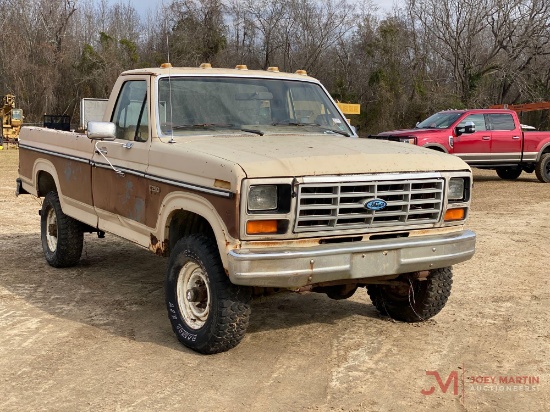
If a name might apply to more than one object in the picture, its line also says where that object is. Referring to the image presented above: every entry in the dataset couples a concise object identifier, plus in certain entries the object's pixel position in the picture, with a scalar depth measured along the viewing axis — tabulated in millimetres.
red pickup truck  16125
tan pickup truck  4551
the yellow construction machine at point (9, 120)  29647
